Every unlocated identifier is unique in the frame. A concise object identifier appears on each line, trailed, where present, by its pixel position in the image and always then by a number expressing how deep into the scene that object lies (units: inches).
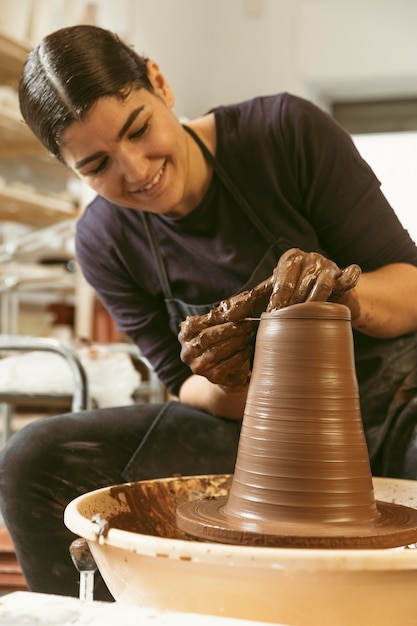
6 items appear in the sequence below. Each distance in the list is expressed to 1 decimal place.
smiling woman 55.9
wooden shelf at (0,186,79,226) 150.3
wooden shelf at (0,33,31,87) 135.5
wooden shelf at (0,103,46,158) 140.3
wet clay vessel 39.6
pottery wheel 36.9
